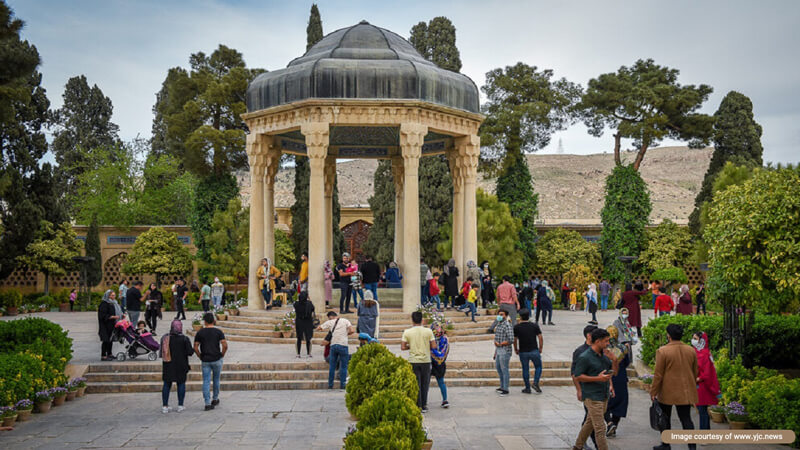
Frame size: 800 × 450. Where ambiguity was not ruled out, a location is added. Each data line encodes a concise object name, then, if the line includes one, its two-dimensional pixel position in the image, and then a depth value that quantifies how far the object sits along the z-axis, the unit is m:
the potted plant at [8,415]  8.91
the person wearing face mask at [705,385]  7.86
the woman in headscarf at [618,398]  8.40
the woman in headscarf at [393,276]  20.30
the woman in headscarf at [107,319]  13.16
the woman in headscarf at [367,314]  11.88
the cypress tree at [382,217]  33.62
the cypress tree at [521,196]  34.12
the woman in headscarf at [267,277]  17.98
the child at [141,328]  13.14
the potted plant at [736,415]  8.73
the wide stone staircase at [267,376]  11.91
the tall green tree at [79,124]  44.00
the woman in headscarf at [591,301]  21.07
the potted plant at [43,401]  10.02
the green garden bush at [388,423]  5.68
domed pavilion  16.52
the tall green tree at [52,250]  30.23
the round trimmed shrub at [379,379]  8.22
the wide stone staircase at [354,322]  15.73
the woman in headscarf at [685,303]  18.02
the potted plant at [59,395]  10.54
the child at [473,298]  17.08
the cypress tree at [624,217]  33.72
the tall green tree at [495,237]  30.77
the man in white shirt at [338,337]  11.27
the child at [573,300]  30.38
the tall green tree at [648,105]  36.75
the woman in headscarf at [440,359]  9.84
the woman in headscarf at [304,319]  12.94
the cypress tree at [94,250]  33.38
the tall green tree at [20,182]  29.95
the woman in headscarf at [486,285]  19.20
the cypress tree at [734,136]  35.59
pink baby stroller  13.12
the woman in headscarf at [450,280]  17.94
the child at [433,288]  18.16
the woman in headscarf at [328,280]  17.34
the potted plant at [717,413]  9.12
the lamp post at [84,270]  28.83
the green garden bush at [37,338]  11.21
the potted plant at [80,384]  11.36
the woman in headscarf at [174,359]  9.85
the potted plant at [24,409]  9.39
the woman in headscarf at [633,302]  14.95
